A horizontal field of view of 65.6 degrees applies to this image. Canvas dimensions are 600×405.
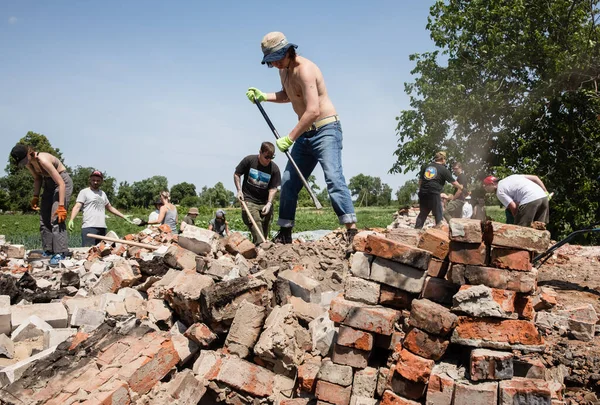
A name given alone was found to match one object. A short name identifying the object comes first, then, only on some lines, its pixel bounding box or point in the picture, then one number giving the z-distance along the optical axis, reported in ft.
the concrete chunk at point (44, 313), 12.66
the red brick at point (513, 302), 8.50
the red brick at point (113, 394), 9.13
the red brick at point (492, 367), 7.94
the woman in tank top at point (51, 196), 19.04
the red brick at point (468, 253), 8.96
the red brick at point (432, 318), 8.42
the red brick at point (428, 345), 8.59
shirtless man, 14.28
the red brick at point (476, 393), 7.78
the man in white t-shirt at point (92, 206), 22.53
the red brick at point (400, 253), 9.32
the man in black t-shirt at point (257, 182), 20.79
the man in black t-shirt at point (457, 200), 29.88
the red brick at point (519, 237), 8.70
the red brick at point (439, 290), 9.54
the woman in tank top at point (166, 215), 26.50
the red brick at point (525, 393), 7.64
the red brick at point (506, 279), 8.71
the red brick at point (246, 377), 9.81
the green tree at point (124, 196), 180.86
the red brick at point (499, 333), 8.34
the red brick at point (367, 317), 9.10
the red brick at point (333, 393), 9.00
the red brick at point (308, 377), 9.38
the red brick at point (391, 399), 8.46
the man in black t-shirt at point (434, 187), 24.78
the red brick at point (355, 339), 9.12
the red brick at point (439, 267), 9.91
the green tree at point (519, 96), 38.65
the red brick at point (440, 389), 8.07
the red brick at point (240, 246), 16.29
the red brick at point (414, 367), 8.36
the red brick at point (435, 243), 9.85
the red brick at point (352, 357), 9.19
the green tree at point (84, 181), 164.65
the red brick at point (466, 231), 8.86
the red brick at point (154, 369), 9.80
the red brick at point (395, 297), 9.72
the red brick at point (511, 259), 8.78
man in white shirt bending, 17.47
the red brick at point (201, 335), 10.82
